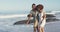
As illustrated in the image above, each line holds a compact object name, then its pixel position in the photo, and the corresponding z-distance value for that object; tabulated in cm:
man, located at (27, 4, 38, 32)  233
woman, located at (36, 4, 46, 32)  222
